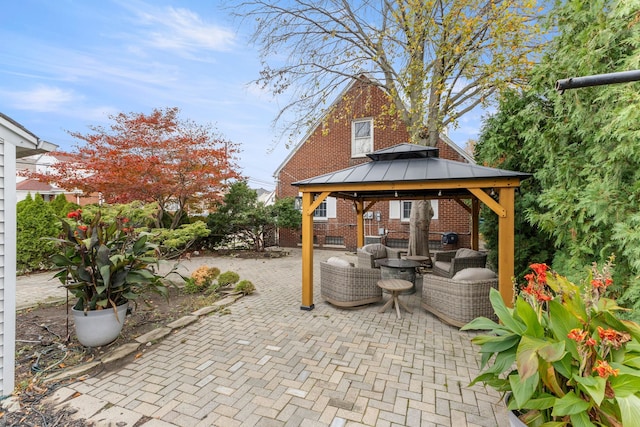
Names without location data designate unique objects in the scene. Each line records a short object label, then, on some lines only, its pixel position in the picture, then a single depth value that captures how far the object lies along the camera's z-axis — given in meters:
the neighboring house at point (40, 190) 18.39
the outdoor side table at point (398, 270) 5.74
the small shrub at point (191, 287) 5.83
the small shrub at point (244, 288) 5.75
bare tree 6.74
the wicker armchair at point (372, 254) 6.61
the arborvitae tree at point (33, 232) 7.73
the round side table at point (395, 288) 4.50
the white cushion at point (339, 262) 5.02
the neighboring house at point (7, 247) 2.62
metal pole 1.28
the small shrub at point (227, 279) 6.01
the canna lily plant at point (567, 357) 1.44
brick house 11.09
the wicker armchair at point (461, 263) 5.67
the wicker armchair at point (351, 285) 4.83
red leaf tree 8.45
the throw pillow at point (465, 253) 5.86
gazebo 3.92
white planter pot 3.29
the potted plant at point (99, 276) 3.30
